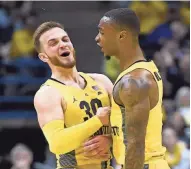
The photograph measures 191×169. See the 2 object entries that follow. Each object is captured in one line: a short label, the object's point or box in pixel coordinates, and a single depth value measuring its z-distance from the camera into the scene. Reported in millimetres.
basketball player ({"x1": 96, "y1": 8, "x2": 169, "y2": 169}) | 7880
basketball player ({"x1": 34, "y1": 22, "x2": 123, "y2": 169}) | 9256
